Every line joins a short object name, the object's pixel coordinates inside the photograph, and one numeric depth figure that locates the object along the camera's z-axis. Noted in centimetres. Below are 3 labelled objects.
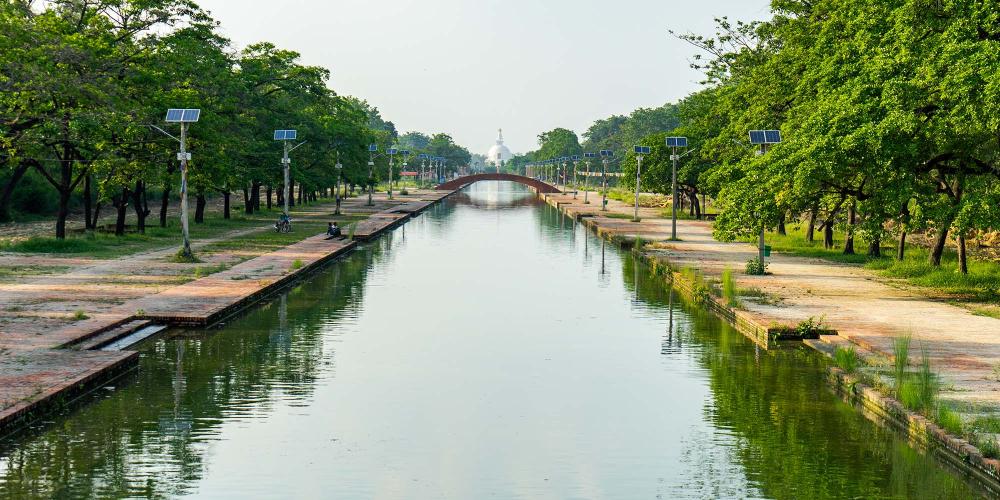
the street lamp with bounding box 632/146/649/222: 7371
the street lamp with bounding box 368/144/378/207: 9494
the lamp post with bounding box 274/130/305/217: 5678
